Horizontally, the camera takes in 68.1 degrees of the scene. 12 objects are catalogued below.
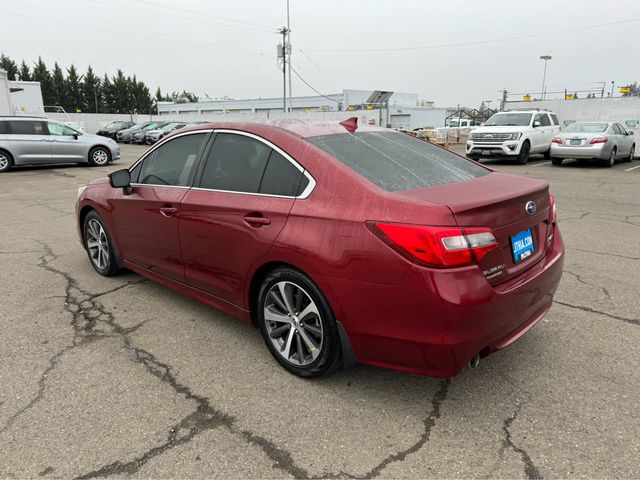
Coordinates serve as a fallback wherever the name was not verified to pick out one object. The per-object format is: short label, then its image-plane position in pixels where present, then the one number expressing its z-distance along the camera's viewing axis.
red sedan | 2.37
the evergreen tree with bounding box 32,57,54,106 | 69.62
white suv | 16.53
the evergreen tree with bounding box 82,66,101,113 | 73.00
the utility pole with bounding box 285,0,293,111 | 45.03
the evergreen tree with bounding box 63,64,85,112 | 71.12
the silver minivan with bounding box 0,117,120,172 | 14.81
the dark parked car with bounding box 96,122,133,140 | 34.59
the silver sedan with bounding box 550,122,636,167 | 15.62
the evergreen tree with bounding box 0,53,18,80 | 67.64
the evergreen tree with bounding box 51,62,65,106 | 70.00
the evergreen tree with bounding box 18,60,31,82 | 70.50
